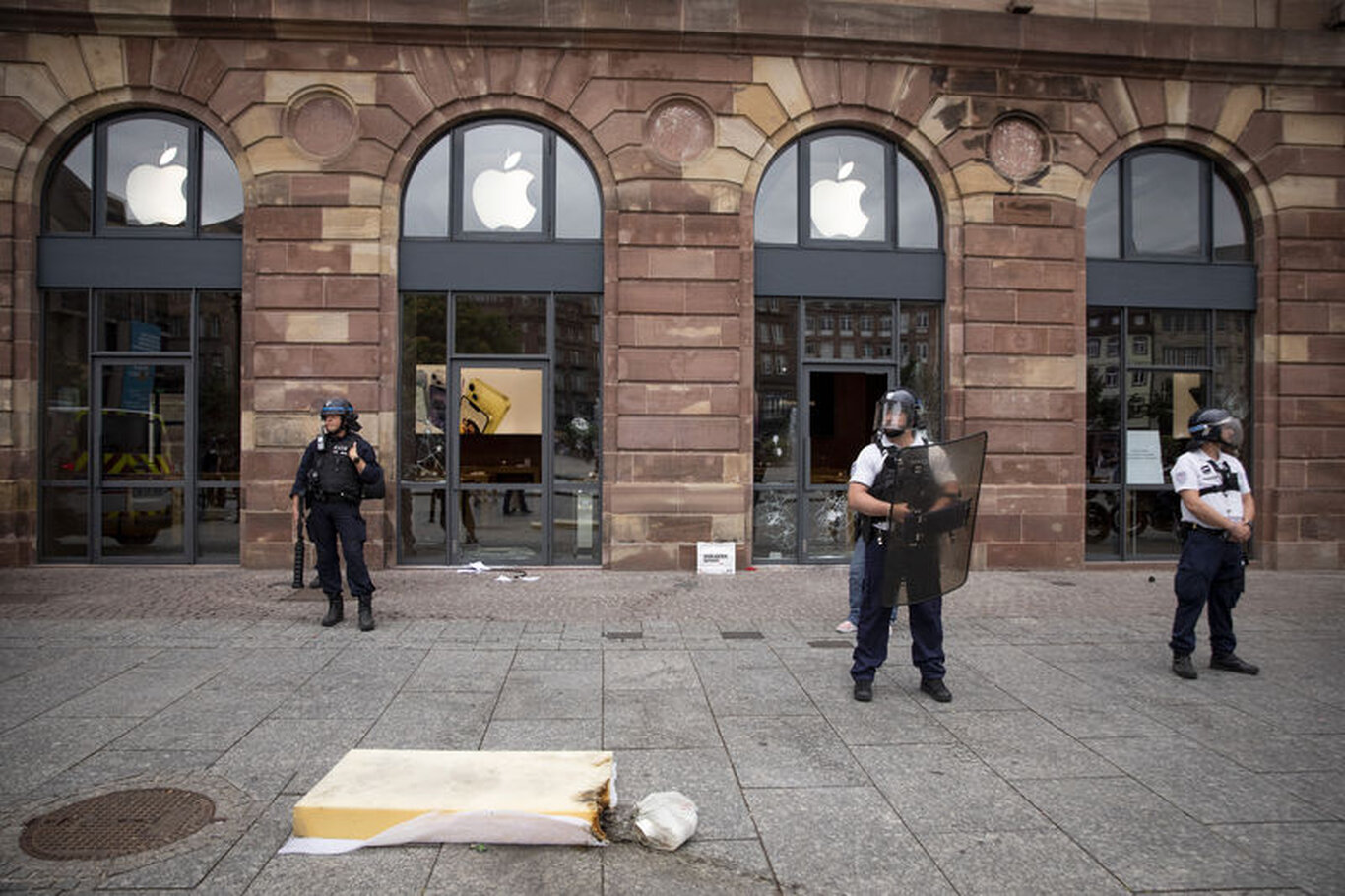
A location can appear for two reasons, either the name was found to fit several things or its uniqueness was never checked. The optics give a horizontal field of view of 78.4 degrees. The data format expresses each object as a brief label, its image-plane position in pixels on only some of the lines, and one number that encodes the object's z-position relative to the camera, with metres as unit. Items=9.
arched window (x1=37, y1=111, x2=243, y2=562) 10.72
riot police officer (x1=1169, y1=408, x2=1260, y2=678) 6.07
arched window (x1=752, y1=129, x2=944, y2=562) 11.06
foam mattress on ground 3.46
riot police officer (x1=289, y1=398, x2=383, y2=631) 7.46
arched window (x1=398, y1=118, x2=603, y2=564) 10.81
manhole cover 3.42
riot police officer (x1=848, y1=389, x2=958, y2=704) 5.38
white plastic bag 3.45
